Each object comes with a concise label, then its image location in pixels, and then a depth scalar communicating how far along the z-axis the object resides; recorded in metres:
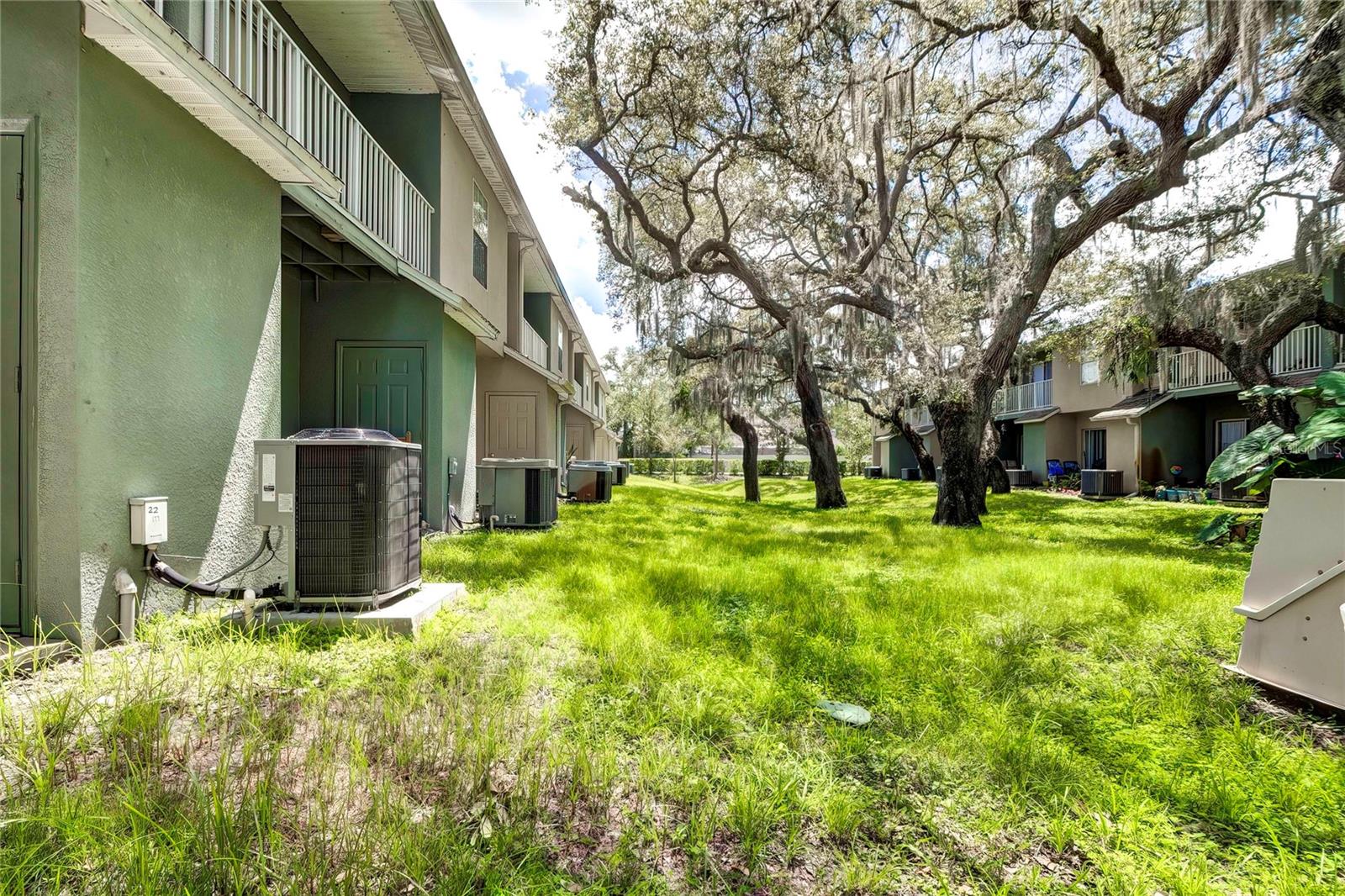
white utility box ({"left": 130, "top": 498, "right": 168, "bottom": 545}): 3.36
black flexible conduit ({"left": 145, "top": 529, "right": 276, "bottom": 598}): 3.46
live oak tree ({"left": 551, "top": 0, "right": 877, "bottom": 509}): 8.38
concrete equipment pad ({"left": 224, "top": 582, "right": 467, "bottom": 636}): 3.56
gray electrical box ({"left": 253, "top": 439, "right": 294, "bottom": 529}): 3.57
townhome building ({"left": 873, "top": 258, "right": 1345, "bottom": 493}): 14.81
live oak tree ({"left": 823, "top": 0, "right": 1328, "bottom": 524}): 6.74
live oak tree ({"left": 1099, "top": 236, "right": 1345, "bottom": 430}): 10.45
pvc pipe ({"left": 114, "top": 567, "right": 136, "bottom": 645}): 3.26
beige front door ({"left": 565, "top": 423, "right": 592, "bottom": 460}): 24.88
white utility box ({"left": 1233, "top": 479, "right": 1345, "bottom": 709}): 2.56
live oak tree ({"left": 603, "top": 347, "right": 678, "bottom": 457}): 35.25
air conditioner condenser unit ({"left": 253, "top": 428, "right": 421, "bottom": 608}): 3.58
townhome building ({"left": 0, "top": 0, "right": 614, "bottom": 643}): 3.02
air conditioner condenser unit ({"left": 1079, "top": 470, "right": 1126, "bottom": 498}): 17.69
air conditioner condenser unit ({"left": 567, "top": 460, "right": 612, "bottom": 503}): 13.96
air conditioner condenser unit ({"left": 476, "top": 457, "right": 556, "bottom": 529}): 8.56
